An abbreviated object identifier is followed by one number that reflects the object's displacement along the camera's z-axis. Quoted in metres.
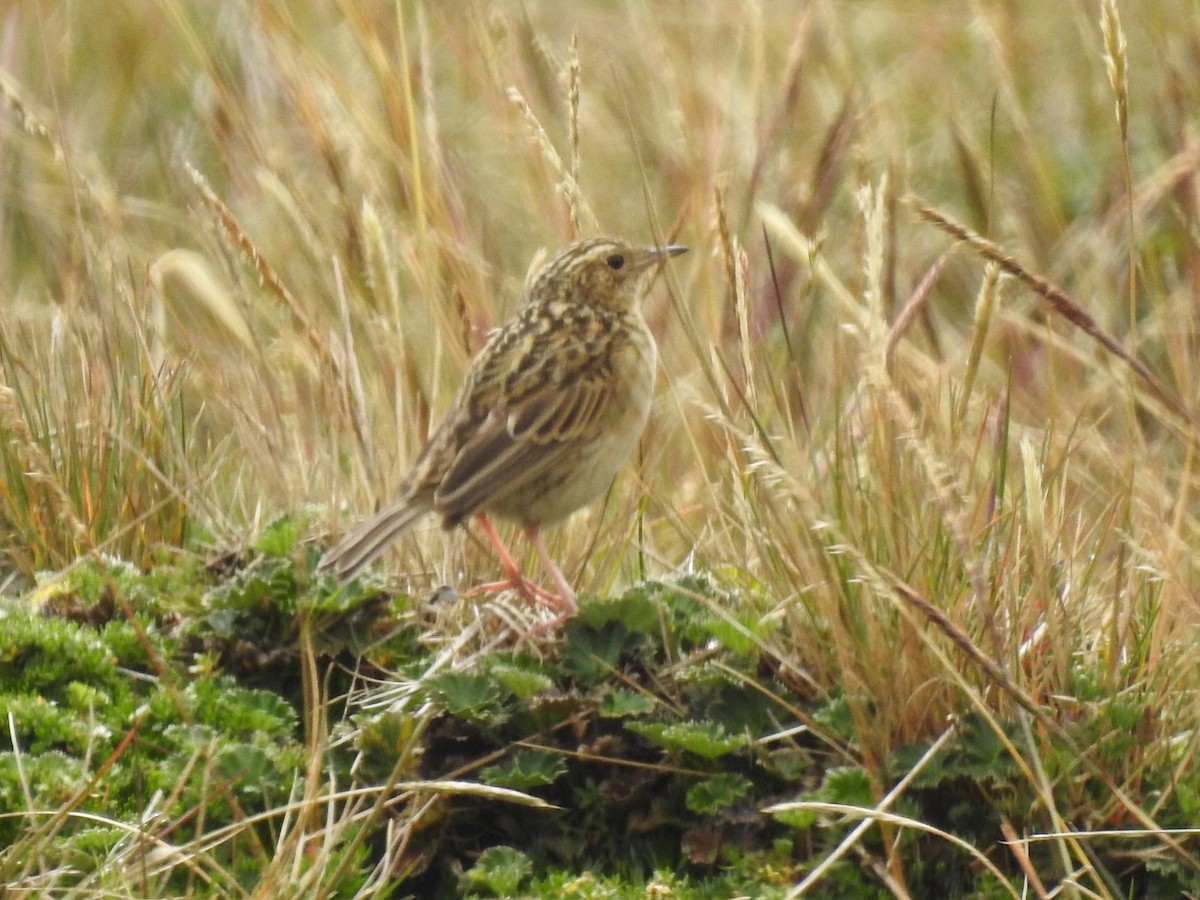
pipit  9.44
